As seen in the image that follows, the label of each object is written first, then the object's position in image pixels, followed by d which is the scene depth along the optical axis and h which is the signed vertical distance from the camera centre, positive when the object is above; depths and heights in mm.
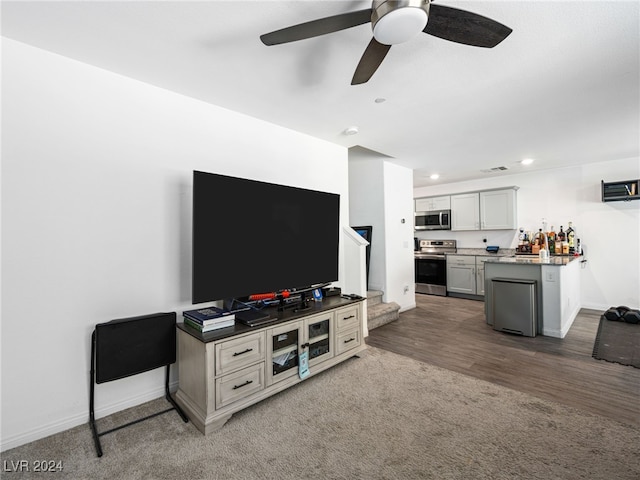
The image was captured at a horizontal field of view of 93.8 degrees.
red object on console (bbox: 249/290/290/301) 2612 -448
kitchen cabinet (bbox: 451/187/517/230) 5754 +692
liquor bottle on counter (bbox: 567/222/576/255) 4914 +66
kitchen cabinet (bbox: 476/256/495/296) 5648 -583
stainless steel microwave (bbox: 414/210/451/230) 6496 +547
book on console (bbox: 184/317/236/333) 2045 -561
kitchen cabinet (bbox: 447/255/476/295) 5801 -582
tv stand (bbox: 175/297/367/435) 1955 -848
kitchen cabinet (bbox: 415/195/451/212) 6573 +933
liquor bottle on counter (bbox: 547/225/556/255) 5017 +51
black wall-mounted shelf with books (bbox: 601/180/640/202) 4480 +817
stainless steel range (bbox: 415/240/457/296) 6199 -473
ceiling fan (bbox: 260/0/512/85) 1339 +1046
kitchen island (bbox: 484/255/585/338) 3588 -507
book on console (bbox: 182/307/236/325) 2062 -501
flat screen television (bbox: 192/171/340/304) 2164 +69
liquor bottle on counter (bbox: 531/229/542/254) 5089 +2
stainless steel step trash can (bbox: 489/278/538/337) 3619 -769
